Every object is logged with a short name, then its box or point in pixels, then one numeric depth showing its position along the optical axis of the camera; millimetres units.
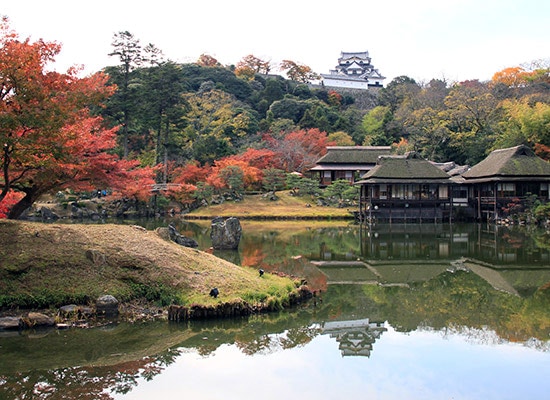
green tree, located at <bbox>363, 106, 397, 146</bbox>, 54312
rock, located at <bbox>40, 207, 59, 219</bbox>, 36156
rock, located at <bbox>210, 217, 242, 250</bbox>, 19438
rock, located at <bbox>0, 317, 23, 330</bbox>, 8297
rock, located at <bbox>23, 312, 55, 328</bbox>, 8453
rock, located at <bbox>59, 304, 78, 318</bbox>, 8953
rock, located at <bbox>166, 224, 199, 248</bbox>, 17384
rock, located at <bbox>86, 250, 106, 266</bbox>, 10258
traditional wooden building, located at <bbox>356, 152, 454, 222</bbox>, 34062
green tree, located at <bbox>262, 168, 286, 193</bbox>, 42688
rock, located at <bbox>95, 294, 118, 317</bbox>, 9227
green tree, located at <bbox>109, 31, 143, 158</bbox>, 40094
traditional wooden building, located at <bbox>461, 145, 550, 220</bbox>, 32125
